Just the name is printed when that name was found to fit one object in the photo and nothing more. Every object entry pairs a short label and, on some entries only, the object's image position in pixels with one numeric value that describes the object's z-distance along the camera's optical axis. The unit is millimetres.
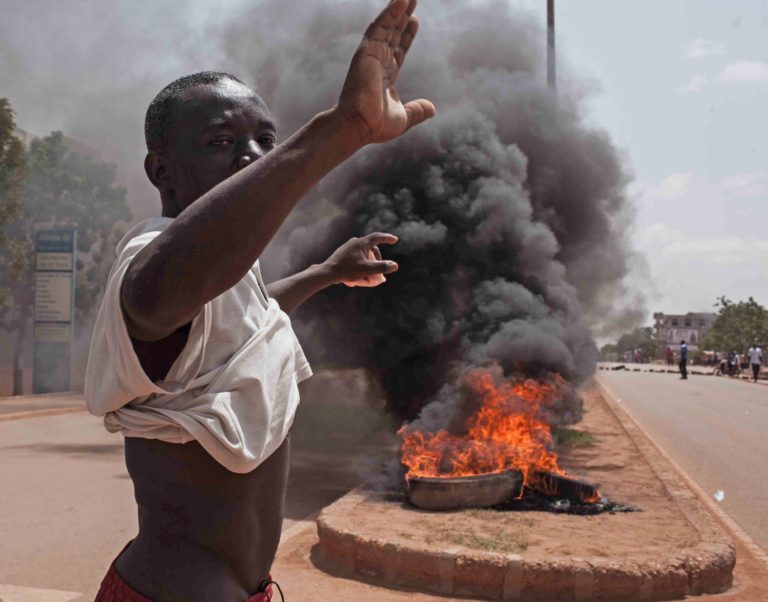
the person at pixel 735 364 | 32594
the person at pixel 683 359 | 28828
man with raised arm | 1031
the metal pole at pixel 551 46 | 13523
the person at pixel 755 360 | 27375
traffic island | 4203
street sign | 17391
